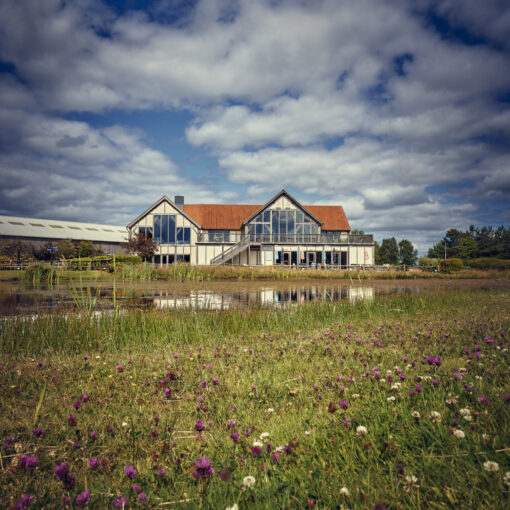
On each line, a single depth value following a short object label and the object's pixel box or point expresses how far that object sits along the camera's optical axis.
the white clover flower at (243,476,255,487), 1.57
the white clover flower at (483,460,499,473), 1.51
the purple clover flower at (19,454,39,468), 1.83
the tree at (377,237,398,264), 76.81
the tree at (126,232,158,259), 35.66
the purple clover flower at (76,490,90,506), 1.46
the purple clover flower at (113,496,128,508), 1.51
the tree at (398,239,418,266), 81.28
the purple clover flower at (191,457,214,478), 1.67
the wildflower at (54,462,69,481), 1.66
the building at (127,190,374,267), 38.16
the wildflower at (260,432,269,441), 2.13
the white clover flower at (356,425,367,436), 2.08
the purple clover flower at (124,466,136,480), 1.67
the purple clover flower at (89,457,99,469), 1.80
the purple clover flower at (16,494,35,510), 1.47
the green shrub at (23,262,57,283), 19.46
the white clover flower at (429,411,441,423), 2.06
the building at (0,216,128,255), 51.20
